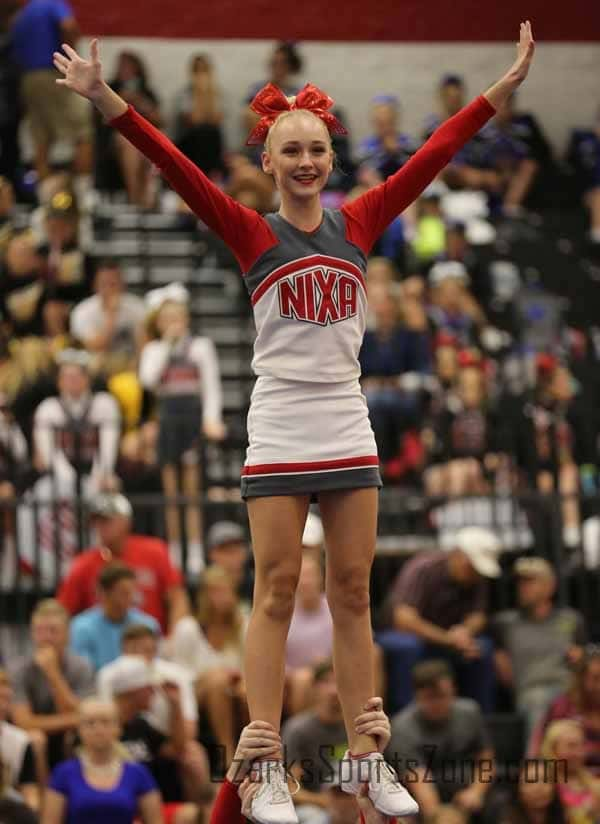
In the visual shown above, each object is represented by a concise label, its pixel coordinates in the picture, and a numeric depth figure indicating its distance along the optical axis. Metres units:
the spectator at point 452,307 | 20.59
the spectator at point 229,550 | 15.83
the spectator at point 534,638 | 15.73
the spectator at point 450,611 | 15.63
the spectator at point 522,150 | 23.10
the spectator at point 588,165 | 23.25
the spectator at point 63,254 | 20.21
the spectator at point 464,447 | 17.73
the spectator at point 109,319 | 18.64
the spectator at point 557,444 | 17.63
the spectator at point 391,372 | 18.07
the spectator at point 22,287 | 19.13
